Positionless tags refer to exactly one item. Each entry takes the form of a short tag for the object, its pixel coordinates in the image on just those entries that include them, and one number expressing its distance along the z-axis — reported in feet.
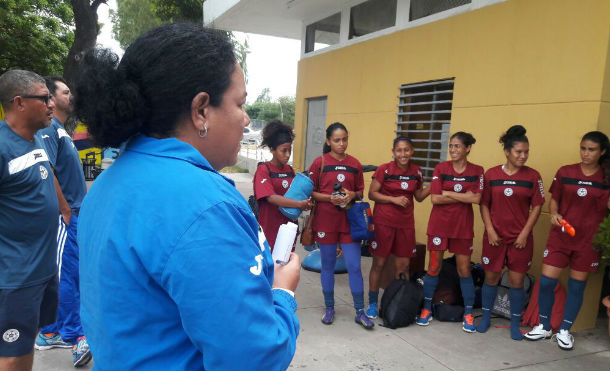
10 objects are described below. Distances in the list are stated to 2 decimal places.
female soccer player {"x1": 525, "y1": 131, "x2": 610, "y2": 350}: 12.69
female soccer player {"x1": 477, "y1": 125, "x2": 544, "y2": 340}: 13.29
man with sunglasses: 7.89
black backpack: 13.88
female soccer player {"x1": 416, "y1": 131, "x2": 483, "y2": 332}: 14.08
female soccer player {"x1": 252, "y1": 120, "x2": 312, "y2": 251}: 13.39
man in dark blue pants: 11.00
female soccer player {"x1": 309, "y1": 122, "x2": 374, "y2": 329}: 14.23
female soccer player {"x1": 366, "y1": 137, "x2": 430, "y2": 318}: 14.69
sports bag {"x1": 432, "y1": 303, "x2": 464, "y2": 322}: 14.60
